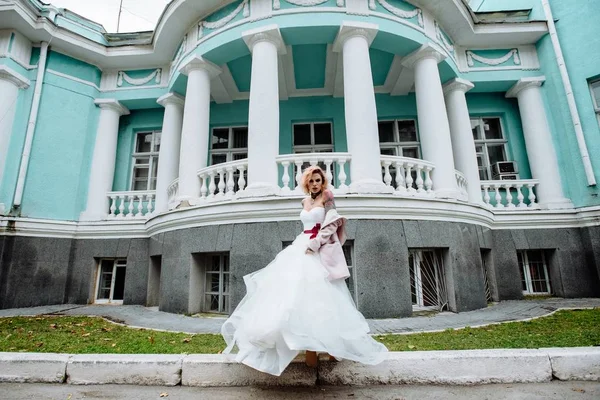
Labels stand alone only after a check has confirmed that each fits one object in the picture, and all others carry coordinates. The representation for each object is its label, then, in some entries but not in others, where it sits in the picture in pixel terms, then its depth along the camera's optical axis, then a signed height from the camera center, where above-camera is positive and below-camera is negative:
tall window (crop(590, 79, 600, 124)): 7.89 +4.29
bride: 2.43 -0.28
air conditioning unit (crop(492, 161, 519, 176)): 9.02 +2.84
